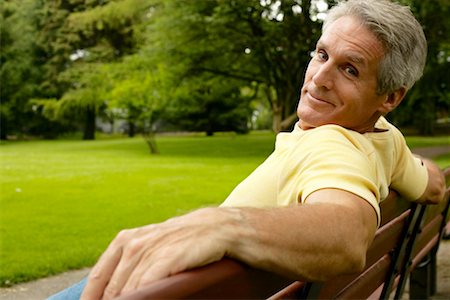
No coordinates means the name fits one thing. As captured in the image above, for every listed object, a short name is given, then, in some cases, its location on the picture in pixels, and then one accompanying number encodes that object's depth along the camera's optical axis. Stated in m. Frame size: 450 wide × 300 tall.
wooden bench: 0.98
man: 1.09
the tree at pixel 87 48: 30.98
